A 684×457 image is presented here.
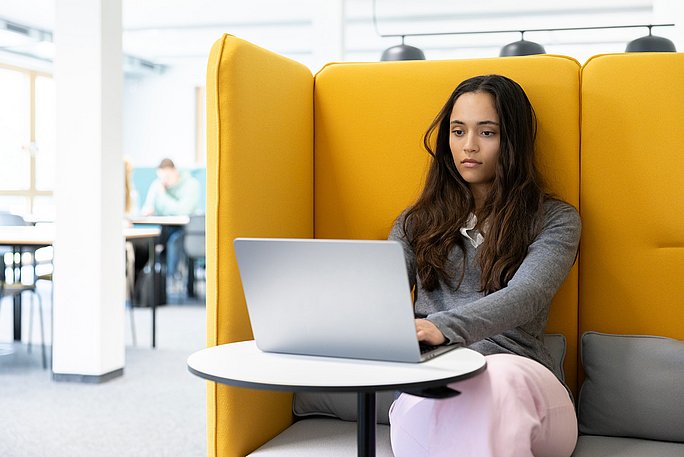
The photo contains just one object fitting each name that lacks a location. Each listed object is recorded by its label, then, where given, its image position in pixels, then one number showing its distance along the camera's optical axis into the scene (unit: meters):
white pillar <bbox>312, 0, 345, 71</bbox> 5.56
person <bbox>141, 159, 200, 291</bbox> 8.24
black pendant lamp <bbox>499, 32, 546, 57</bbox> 4.86
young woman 1.42
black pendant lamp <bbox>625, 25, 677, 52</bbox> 4.66
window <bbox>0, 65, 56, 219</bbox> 10.09
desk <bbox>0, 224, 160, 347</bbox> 4.35
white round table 1.17
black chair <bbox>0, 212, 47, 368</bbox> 4.56
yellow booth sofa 1.80
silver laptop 1.25
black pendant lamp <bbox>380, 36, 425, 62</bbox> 4.92
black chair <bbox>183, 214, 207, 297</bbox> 7.22
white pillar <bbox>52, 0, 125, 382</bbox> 4.11
